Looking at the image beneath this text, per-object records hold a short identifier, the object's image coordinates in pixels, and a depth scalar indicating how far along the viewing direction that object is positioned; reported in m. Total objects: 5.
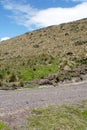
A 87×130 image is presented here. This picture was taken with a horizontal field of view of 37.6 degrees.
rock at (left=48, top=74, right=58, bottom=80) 12.34
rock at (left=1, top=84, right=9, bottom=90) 10.68
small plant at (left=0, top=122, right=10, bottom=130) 5.12
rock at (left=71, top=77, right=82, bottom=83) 12.08
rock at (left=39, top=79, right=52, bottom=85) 11.52
